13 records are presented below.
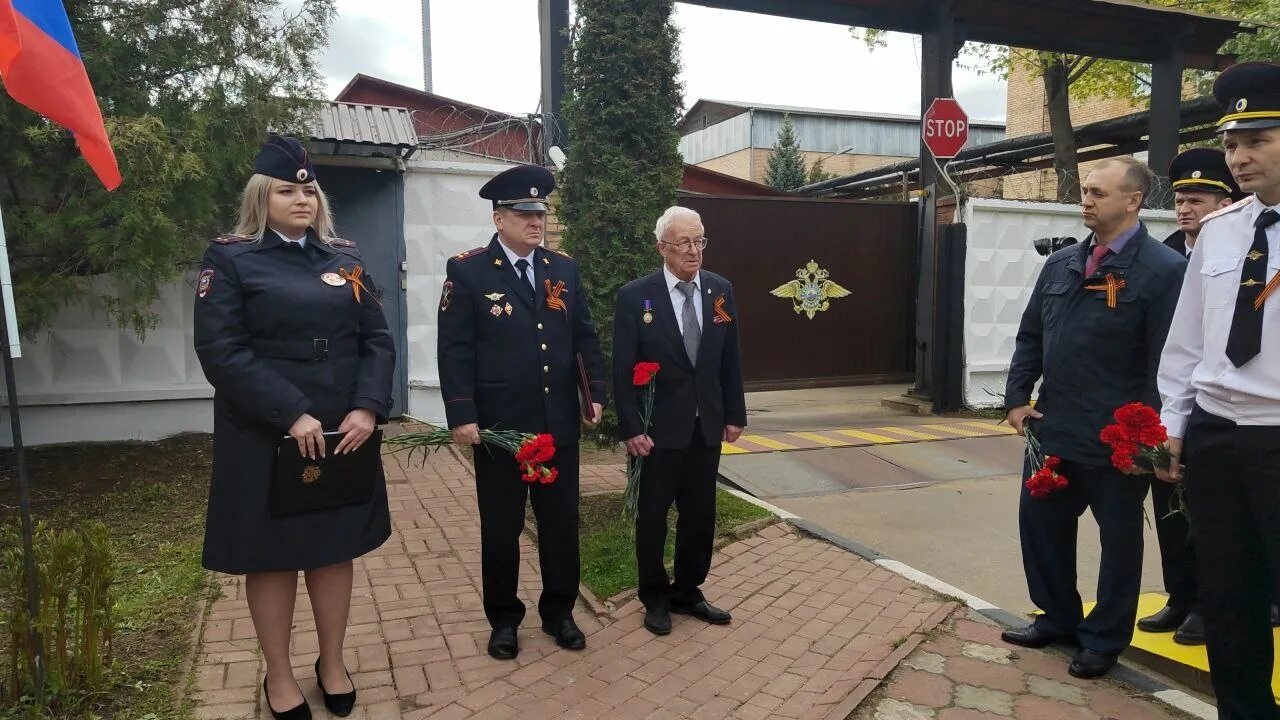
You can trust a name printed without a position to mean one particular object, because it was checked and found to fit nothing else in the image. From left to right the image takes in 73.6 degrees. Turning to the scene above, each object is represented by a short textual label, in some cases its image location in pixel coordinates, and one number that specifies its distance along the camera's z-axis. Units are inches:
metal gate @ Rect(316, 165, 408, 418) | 303.3
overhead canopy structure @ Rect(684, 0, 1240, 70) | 370.0
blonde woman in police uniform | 107.5
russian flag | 106.3
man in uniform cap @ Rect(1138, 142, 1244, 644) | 146.6
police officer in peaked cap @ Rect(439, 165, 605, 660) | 137.3
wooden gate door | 359.3
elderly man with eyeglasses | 148.6
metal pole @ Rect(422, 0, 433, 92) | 757.3
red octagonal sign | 352.8
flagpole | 107.4
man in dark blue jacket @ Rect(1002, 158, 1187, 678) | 128.9
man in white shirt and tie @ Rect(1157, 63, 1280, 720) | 97.7
